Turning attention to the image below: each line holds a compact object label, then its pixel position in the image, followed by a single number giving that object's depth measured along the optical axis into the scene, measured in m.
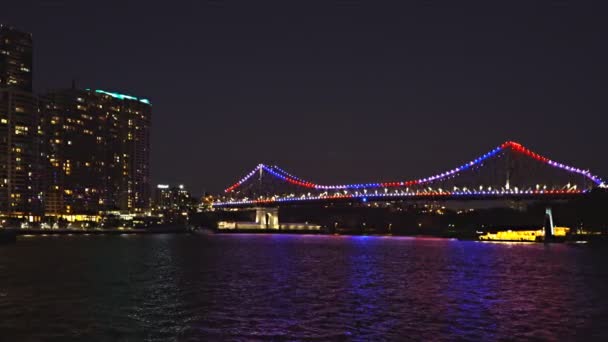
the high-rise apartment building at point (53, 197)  195.38
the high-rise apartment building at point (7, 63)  196.62
